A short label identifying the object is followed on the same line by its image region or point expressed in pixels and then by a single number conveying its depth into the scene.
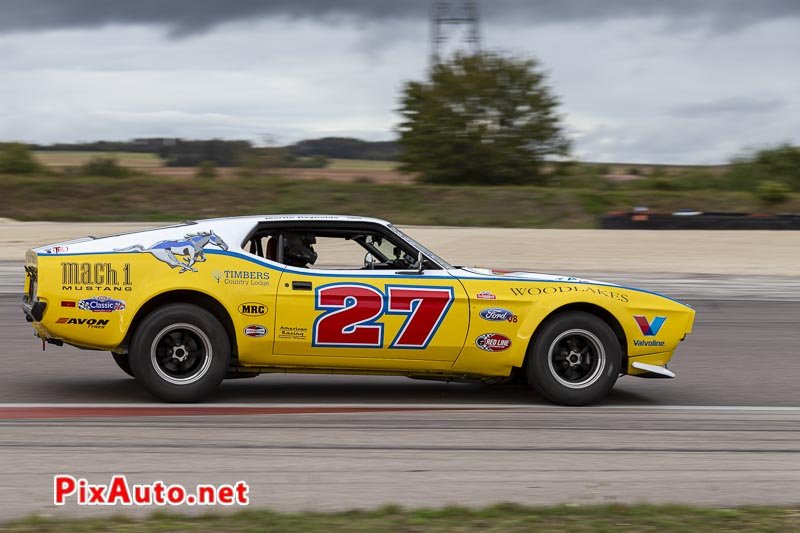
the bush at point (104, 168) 40.66
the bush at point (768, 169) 42.19
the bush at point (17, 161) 40.66
